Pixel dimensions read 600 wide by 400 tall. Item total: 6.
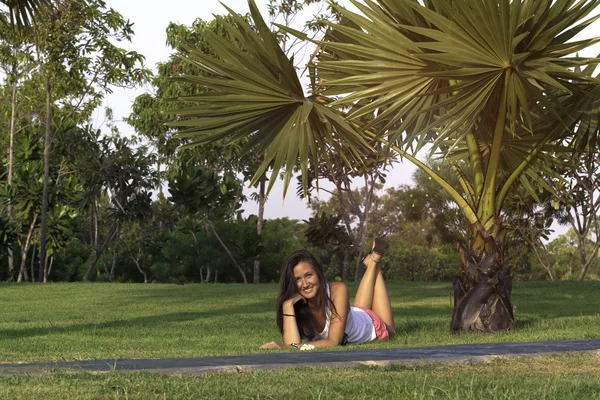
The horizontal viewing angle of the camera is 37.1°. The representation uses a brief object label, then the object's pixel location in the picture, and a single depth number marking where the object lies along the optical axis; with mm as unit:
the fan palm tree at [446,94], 8289
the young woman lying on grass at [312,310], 7805
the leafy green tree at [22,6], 12922
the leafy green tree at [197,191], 27359
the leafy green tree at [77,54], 28047
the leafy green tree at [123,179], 30734
